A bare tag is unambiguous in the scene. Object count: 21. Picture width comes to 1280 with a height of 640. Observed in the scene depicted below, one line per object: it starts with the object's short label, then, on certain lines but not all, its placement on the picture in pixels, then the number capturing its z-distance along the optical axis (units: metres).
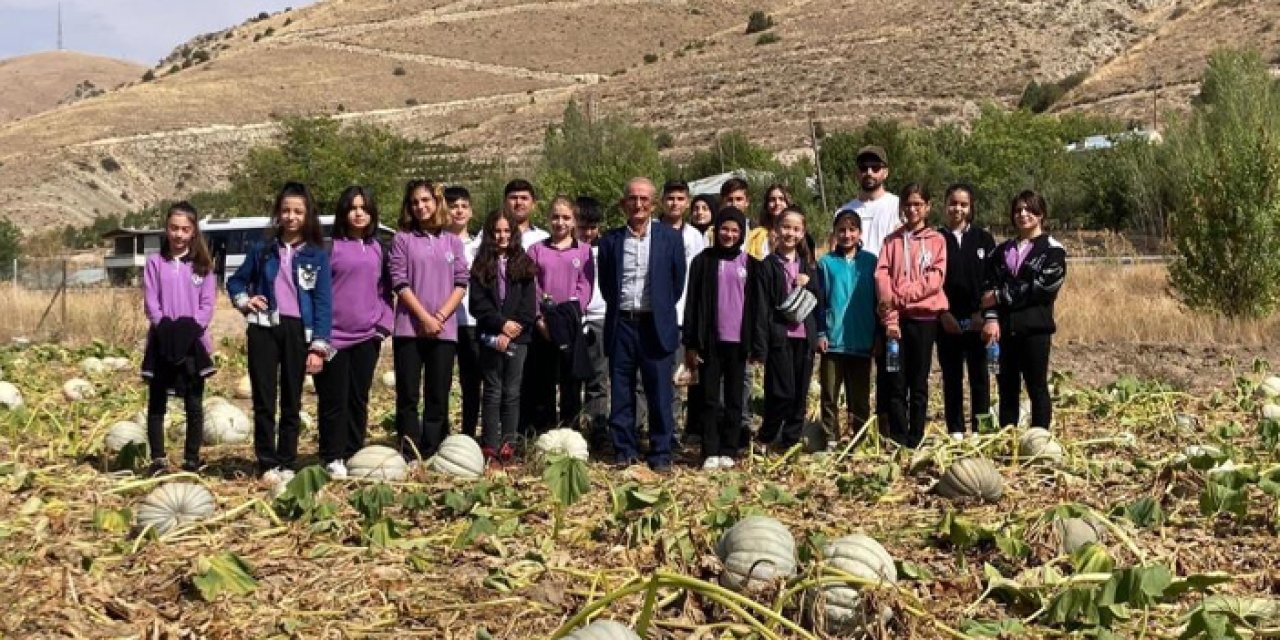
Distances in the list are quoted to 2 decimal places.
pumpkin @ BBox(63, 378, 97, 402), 9.98
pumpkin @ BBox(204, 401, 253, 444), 8.45
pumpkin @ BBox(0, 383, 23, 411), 9.00
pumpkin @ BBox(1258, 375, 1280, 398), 8.73
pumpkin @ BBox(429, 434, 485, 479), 6.55
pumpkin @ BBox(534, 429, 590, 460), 7.14
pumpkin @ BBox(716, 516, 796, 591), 4.39
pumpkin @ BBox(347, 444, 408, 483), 6.38
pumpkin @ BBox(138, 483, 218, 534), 5.36
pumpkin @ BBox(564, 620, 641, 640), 3.52
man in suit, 7.39
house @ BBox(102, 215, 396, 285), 33.84
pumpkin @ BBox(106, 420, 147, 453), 7.55
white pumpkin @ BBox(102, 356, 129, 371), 12.02
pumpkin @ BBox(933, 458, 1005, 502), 5.96
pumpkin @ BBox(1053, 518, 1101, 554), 4.93
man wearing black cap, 8.19
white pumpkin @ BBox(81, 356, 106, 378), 11.44
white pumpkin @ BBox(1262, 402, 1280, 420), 7.66
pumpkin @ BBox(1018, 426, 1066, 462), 6.69
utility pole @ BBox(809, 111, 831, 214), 35.00
